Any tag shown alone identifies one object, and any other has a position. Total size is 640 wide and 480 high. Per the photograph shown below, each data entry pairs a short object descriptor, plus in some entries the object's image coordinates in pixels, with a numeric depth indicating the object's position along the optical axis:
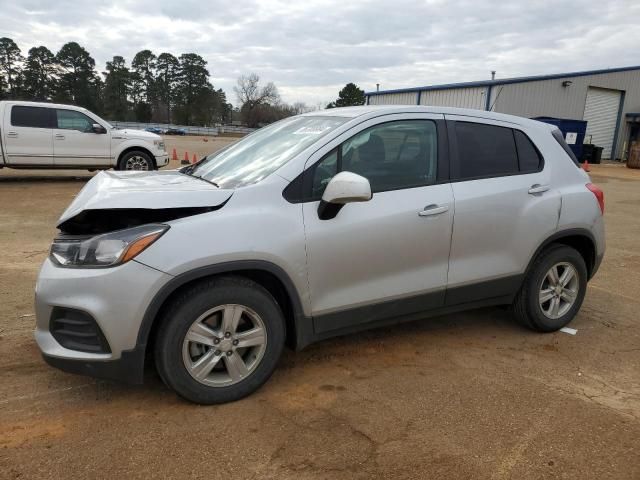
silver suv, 2.67
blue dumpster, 25.66
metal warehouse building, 27.95
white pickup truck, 11.59
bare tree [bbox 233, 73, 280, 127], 100.75
